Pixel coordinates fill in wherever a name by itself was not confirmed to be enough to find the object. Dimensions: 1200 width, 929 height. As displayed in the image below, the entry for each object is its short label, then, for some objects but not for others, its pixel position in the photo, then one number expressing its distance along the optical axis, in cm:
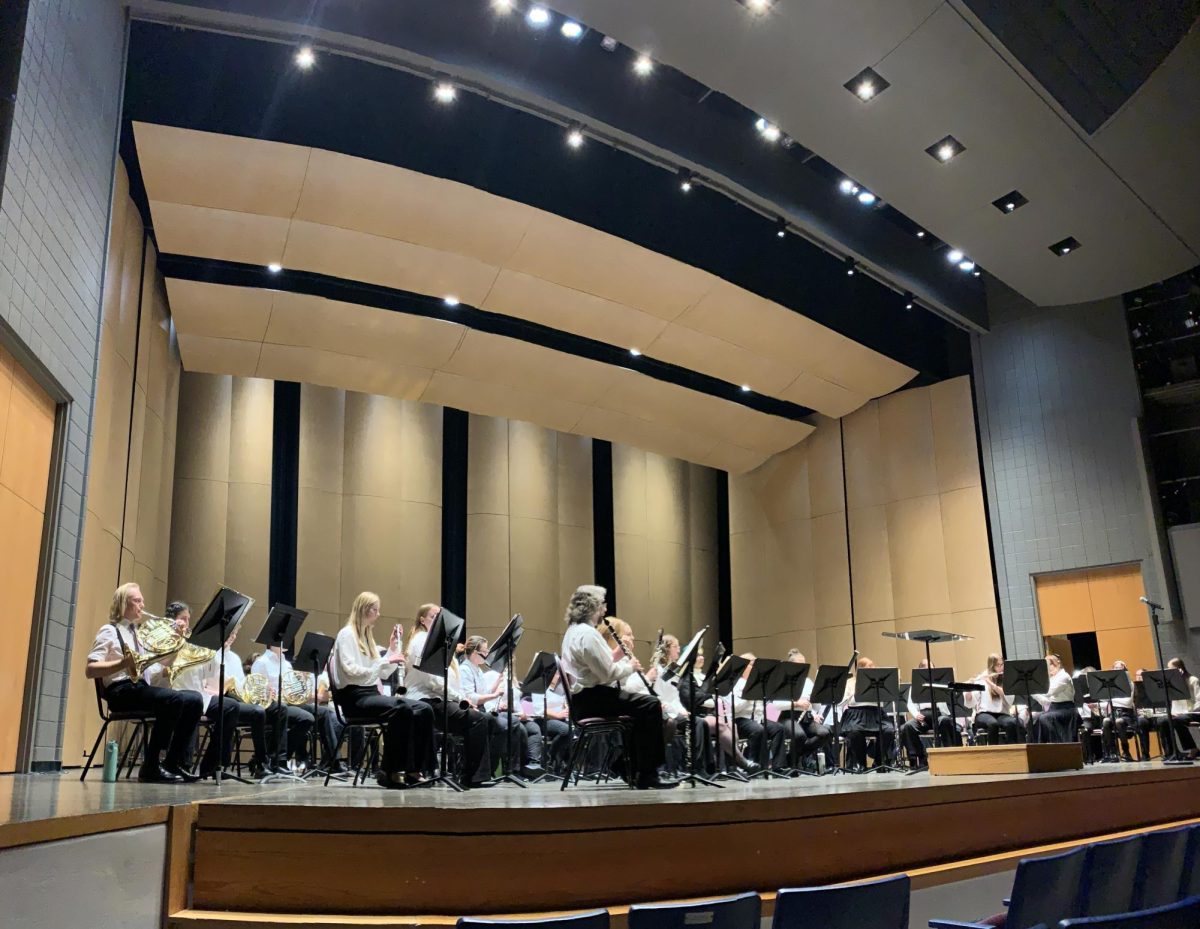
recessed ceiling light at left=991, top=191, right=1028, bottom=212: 1081
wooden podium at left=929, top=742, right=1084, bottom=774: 613
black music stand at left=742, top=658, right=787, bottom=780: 711
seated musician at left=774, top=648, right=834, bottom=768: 886
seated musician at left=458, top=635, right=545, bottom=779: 780
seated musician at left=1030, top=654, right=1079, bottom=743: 994
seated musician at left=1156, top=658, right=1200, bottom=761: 1016
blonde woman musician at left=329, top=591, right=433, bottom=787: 554
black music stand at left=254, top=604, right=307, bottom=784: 604
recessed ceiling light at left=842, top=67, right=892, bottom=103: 878
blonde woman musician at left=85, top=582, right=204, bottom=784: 551
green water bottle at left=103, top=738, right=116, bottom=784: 636
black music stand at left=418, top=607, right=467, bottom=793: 545
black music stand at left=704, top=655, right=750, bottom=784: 665
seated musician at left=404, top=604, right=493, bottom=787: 614
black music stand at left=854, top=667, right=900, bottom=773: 837
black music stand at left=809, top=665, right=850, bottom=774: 765
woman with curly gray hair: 543
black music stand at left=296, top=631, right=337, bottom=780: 641
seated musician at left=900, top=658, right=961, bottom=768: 987
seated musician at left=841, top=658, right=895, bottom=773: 941
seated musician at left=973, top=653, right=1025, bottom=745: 988
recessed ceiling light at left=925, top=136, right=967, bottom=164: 977
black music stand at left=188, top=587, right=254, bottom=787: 562
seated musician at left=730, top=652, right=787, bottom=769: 830
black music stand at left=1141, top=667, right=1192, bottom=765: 951
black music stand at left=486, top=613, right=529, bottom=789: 583
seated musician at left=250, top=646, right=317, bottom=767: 754
